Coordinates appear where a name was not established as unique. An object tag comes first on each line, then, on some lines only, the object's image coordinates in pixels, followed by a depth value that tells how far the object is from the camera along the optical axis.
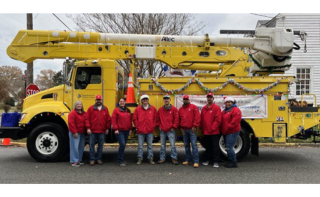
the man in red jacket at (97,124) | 6.90
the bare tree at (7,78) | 48.28
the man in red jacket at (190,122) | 6.80
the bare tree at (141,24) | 14.31
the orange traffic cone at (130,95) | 7.68
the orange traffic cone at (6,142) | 10.59
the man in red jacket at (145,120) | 6.92
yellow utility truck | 7.32
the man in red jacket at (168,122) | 6.92
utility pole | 11.89
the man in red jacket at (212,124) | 6.76
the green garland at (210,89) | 7.39
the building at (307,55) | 16.17
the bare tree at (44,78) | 56.86
